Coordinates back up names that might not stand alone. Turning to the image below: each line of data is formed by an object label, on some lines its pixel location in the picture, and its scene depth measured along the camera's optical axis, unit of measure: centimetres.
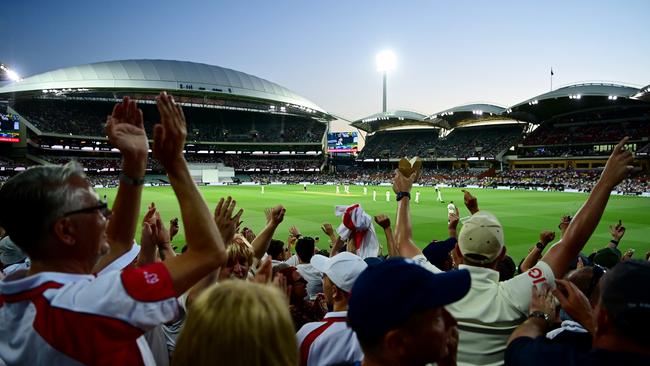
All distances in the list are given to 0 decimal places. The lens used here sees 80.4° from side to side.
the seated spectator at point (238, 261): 377
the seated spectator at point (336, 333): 263
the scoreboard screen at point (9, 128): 6159
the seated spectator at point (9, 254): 627
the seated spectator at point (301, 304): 369
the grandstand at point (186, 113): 7631
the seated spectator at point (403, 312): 168
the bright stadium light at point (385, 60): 7969
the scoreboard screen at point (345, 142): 9219
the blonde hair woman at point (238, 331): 130
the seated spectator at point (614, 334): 169
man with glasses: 164
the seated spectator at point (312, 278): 509
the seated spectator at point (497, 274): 249
